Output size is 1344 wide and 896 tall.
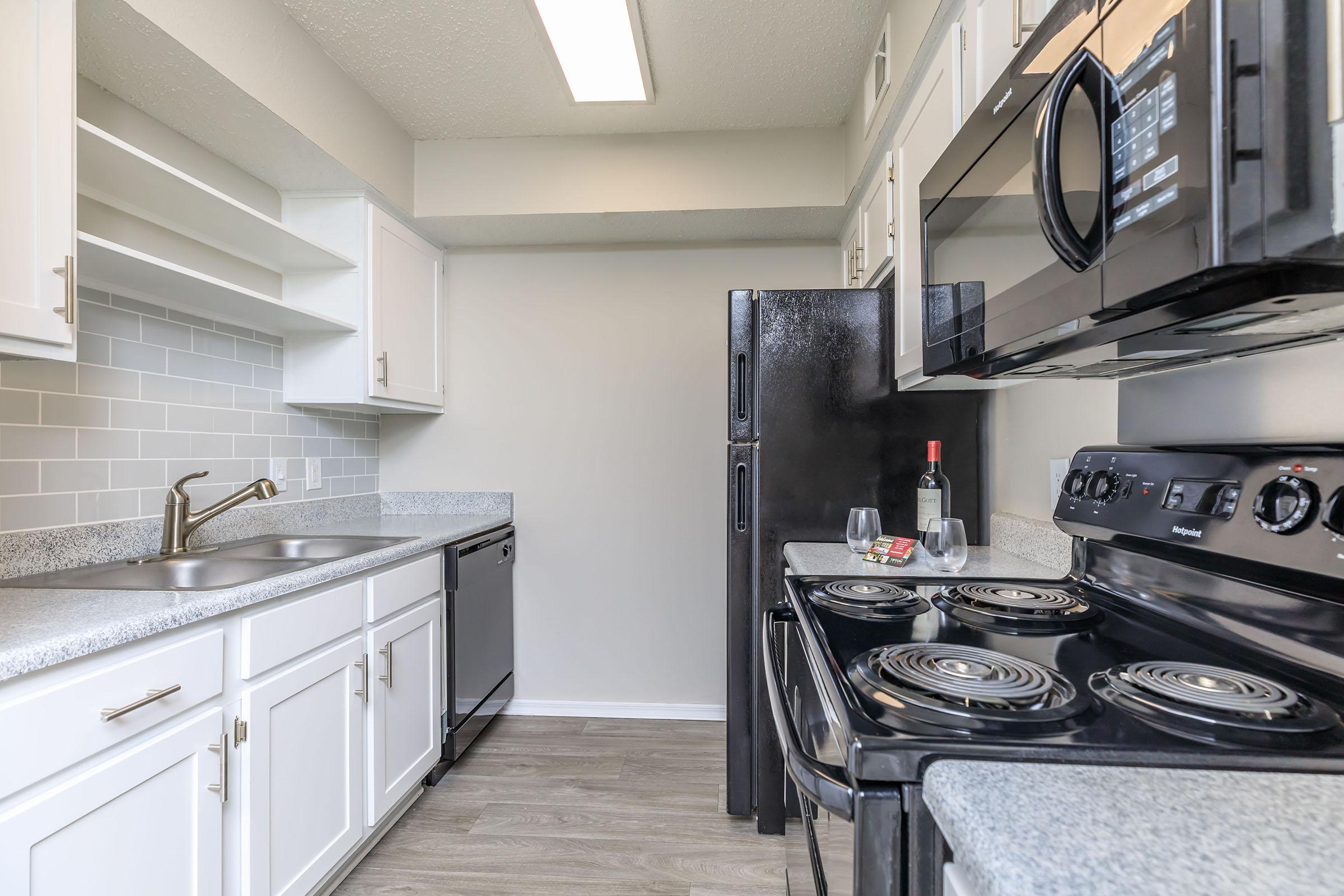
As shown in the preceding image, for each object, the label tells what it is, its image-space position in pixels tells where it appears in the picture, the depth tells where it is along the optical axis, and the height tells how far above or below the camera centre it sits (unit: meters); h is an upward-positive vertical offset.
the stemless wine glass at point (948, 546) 1.42 -0.21
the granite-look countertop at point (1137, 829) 0.37 -0.25
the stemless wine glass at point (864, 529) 1.64 -0.20
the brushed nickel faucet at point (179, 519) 1.79 -0.19
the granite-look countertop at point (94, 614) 0.96 -0.28
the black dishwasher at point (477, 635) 2.32 -0.72
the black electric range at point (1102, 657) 0.57 -0.25
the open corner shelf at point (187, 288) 1.48 +0.43
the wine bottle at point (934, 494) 1.77 -0.12
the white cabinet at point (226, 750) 0.98 -0.58
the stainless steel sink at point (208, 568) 1.50 -0.31
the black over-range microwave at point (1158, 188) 0.47 +0.24
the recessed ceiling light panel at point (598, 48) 1.76 +1.19
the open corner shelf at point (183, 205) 1.51 +0.67
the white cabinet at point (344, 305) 2.39 +0.53
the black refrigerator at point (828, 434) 1.94 +0.05
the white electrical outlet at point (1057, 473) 1.46 -0.05
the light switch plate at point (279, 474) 2.33 -0.09
